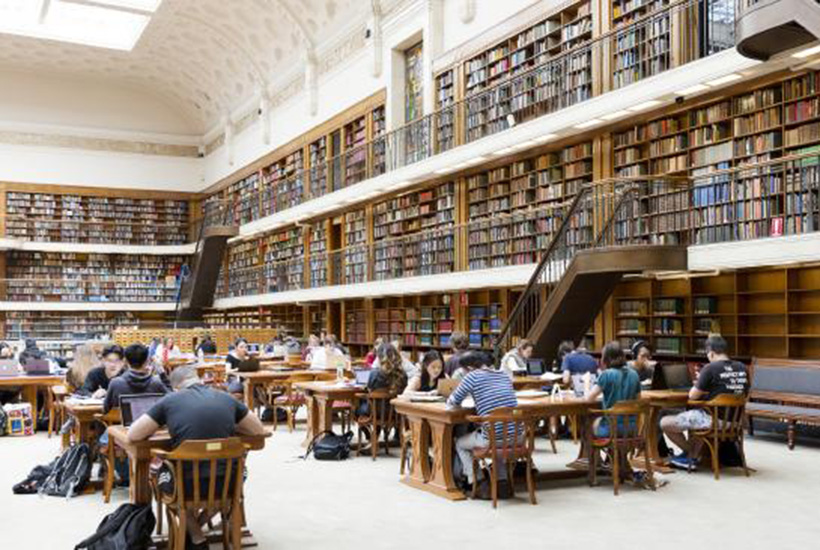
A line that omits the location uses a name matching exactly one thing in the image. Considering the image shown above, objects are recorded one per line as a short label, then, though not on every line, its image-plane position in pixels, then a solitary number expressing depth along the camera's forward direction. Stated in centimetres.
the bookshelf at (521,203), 1189
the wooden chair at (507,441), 574
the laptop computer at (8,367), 980
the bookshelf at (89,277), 2370
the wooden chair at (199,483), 426
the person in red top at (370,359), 1158
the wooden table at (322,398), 802
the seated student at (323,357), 1048
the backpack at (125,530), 448
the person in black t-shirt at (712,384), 681
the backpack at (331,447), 786
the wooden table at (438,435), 612
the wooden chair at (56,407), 840
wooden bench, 818
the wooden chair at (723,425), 668
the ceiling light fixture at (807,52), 791
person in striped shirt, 588
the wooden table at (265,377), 1004
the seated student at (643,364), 822
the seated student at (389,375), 789
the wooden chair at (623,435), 621
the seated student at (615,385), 637
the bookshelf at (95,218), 2434
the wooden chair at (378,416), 783
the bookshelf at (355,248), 1692
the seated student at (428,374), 712
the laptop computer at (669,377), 757
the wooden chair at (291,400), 982
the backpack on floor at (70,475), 629
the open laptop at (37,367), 1012
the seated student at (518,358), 921
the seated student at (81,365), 809
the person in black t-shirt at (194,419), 441
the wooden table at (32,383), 973
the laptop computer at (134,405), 521
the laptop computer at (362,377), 823
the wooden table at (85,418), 640
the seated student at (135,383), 595
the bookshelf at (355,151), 1716
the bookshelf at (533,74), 1145
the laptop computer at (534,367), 942
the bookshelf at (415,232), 1438
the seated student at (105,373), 702
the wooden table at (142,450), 466
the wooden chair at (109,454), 606
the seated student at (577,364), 863
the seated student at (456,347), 806
